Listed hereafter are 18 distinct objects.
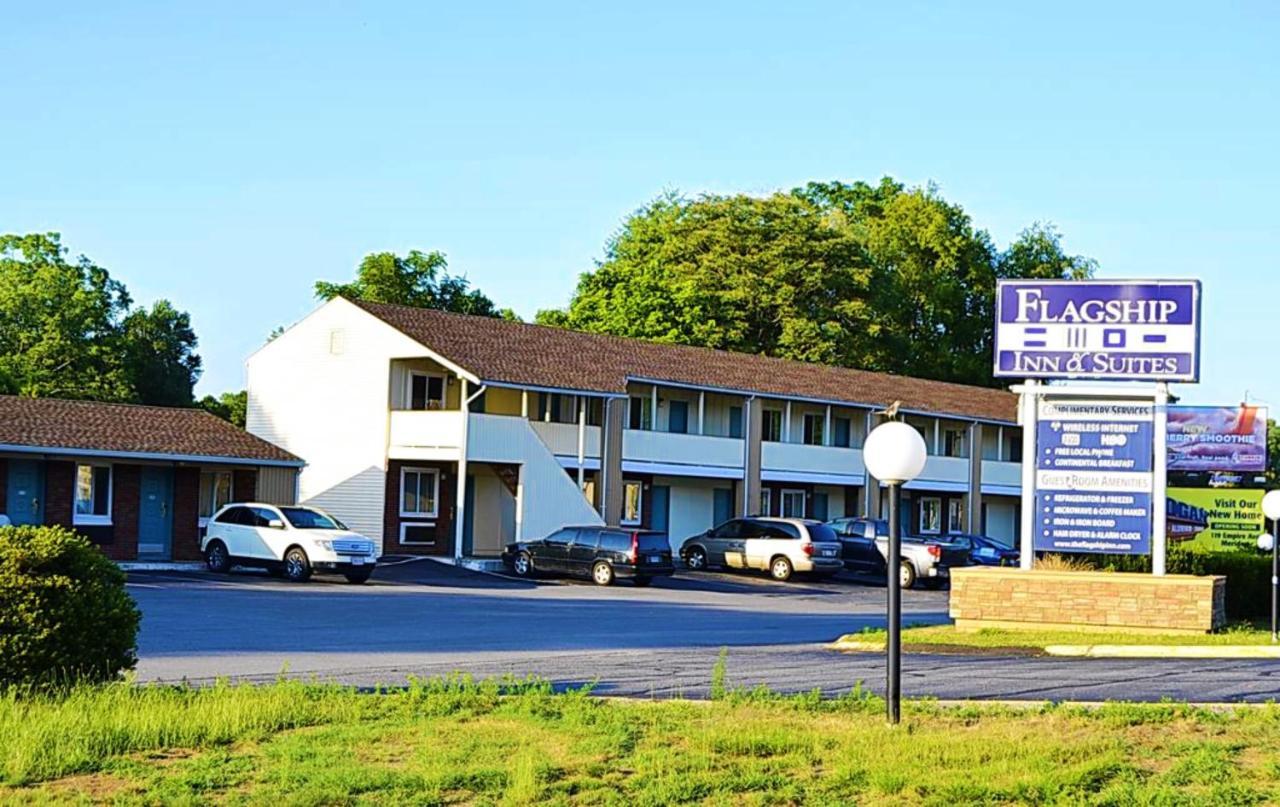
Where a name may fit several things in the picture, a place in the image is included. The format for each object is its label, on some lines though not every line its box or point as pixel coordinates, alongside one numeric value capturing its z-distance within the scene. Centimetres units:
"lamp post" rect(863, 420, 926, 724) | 1159
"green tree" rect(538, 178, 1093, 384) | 6825
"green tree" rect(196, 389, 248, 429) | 7384
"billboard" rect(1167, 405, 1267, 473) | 6856
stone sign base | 2280
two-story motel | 4303
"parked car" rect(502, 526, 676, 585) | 3834
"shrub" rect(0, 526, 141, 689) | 1262
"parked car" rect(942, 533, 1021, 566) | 4325
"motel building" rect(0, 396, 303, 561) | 3619
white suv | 3481
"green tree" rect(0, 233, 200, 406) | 6419
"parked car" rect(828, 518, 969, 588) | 4197
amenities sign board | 2394
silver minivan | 4266
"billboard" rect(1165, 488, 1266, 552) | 5669
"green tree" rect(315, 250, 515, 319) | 6650
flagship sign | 2370
